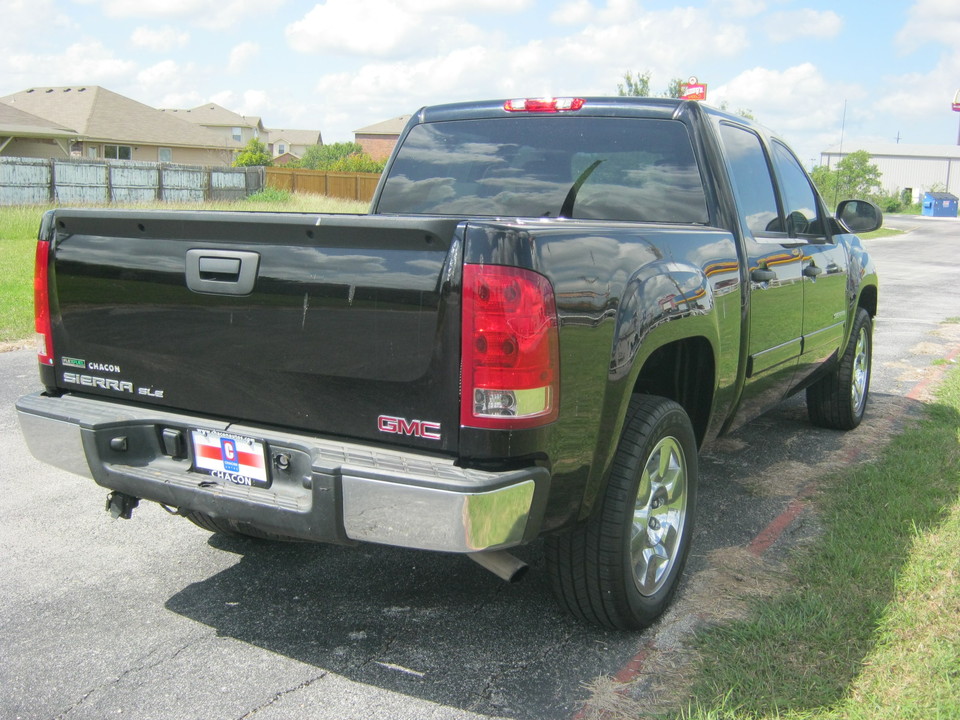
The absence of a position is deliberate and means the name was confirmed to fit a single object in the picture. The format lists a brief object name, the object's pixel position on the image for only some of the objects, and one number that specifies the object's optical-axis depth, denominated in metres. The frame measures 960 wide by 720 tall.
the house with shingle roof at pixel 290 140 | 109.56
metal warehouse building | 105.94
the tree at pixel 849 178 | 44.17
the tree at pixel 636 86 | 28.69
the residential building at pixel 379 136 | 95.38
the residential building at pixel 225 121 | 84.39
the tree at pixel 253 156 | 58.19
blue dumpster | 72.00
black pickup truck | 2.63
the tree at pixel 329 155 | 70.16
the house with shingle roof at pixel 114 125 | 43.09
